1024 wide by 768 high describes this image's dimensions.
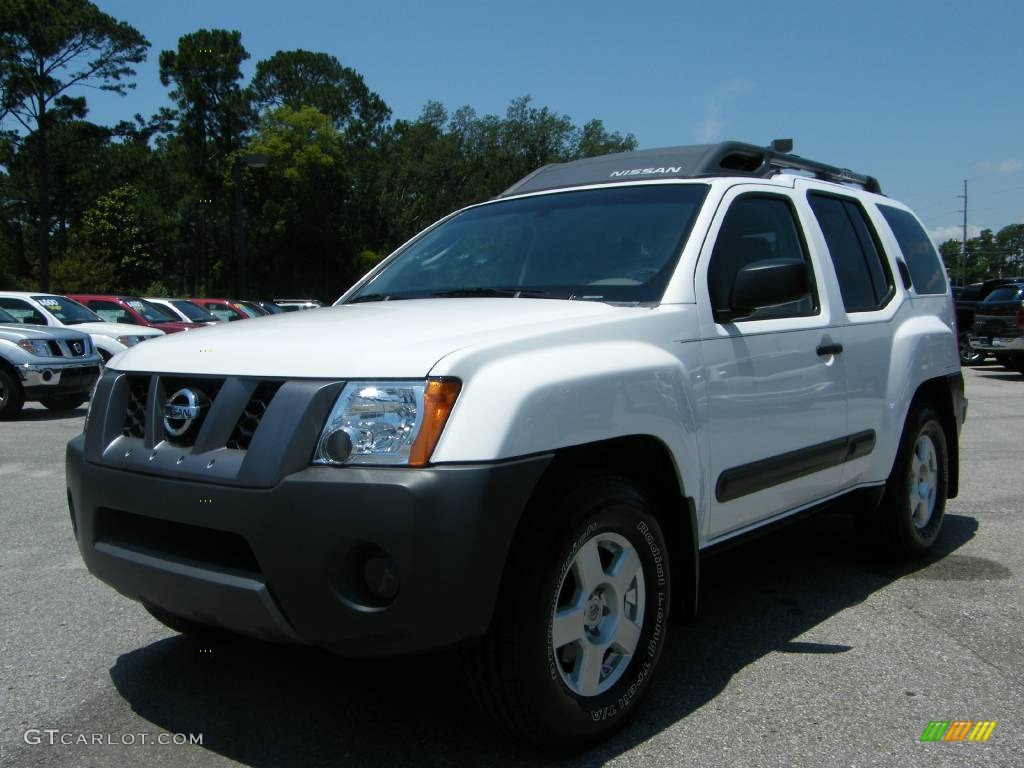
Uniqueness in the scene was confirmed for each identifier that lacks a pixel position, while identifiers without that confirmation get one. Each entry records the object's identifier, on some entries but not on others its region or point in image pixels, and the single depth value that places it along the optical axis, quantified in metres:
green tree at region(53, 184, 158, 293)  57.12
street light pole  24.22
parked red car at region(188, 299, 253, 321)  23.91
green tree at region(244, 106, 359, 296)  57.91
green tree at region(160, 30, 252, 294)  51.44
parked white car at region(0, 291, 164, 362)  14.51
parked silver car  11.96
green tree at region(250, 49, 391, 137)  69.81
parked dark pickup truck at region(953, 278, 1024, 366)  19.47
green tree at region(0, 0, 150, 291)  38.75
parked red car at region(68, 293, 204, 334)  18.11
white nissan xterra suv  2.46
